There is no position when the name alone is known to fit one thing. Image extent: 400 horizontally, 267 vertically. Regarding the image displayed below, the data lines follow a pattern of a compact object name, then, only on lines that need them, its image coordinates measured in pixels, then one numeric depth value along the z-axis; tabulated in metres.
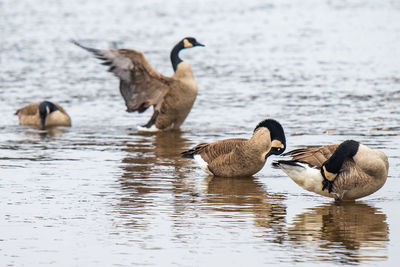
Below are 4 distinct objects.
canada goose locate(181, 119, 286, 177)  17.94
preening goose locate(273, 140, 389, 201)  15.74
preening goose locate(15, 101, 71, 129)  28.06
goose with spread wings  27.06
